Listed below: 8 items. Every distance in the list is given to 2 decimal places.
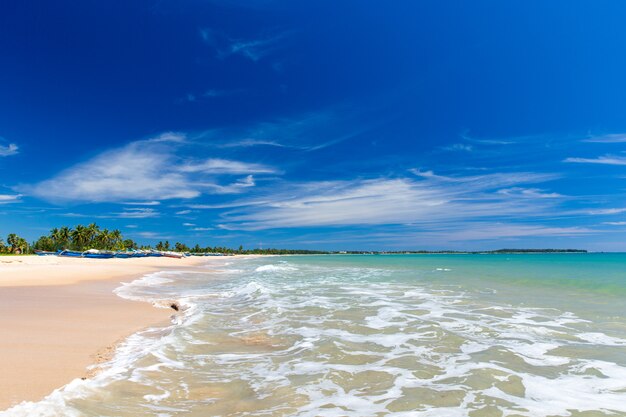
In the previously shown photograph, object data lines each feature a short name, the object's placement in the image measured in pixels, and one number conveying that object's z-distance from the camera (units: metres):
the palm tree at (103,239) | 118.62
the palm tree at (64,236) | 116.12
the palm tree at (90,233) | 114.31
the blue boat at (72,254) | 80.96
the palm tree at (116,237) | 123.86
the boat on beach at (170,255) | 104.07
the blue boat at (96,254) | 79.57
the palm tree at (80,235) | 113.69
